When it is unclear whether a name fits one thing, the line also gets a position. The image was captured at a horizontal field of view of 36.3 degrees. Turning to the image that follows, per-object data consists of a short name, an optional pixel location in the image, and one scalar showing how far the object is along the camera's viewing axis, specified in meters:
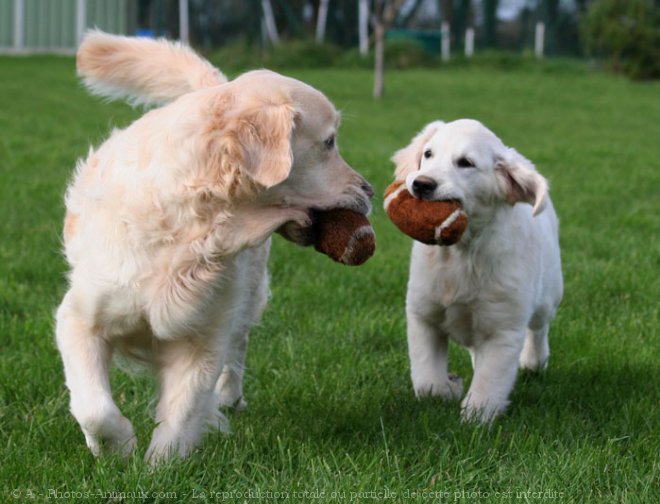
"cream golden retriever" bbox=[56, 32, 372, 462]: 2.92
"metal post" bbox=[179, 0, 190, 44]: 25.70
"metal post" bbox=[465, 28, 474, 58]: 26.55
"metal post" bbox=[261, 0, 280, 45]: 25.48
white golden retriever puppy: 3.74
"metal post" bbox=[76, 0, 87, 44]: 26.98
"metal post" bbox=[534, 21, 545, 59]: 26.98
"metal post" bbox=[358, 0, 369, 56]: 25.16
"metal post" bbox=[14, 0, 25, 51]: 26.08
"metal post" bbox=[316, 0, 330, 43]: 26.39
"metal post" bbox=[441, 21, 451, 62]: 26.43
